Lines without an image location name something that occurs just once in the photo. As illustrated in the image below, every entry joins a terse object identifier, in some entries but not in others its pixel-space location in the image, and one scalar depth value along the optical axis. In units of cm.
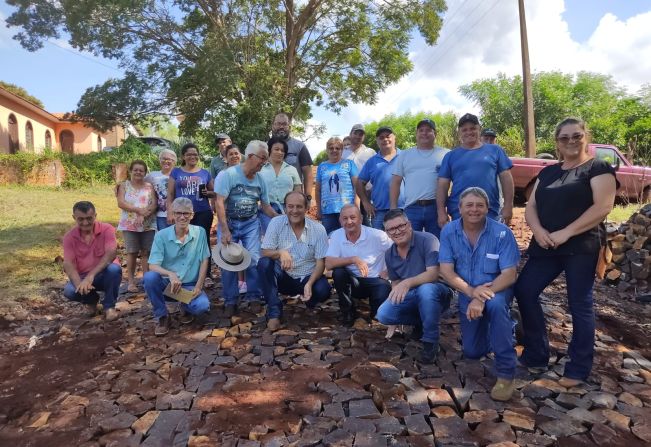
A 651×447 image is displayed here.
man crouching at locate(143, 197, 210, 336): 420
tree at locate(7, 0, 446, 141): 1243
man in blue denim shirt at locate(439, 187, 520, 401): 298
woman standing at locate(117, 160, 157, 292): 521
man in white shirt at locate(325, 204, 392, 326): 397
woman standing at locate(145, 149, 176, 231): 531
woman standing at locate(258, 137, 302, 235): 487
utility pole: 1302
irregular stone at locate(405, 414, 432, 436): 258
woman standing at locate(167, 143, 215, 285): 511
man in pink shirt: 445
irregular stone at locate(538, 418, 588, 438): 258
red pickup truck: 980
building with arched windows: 1948
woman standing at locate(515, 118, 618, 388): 293
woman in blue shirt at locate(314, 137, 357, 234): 507
